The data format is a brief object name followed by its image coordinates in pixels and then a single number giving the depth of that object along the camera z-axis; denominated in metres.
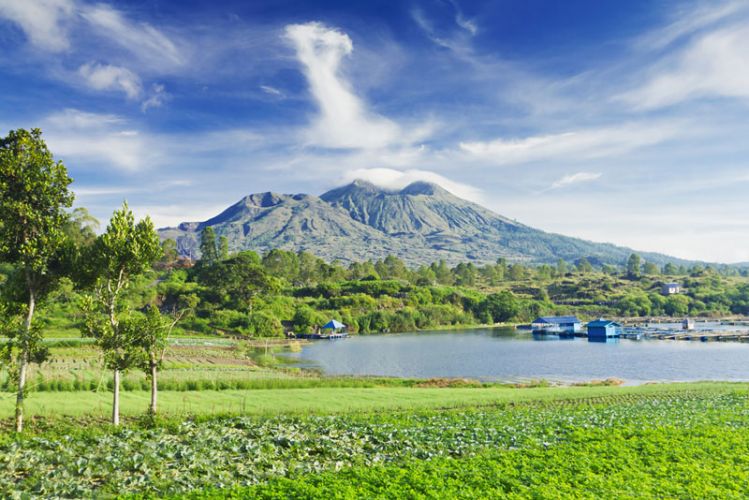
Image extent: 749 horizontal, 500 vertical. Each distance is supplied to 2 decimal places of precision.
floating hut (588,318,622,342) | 96.81
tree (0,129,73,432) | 16.06
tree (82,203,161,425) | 17.41
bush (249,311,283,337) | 81.88
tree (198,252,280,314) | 91.19
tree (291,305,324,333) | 96.81
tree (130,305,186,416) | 17.88
